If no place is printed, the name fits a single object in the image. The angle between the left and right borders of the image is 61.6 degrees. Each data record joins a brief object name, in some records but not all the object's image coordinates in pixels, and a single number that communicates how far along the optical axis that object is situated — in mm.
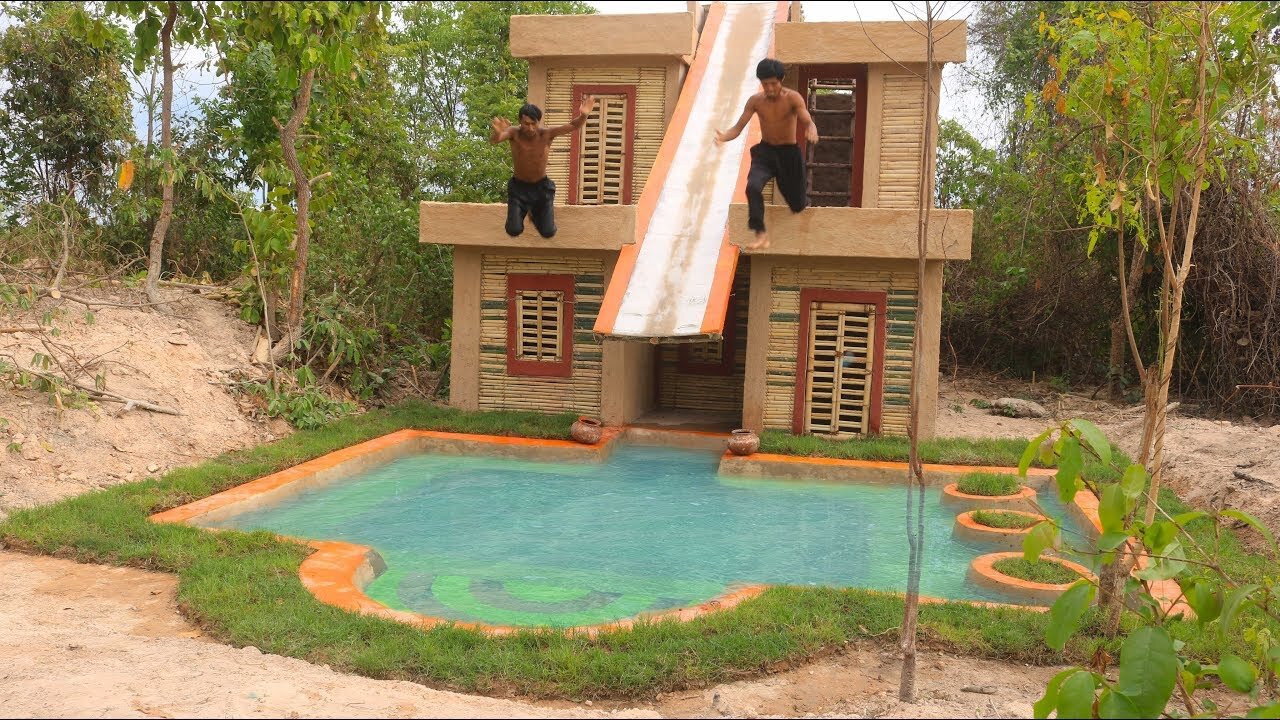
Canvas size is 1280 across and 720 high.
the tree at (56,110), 13516
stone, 12812
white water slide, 10219
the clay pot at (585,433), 10470
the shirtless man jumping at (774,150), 10391
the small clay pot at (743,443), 10055
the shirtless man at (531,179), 11062
